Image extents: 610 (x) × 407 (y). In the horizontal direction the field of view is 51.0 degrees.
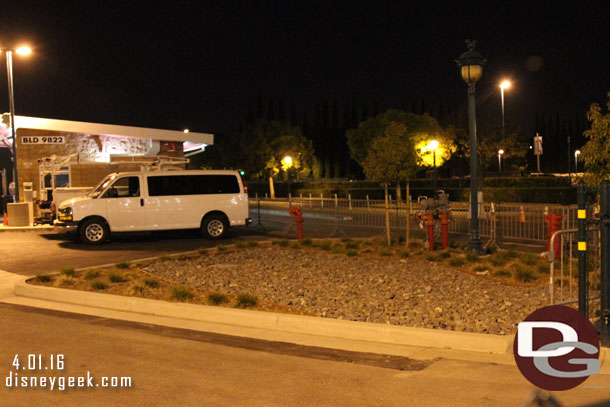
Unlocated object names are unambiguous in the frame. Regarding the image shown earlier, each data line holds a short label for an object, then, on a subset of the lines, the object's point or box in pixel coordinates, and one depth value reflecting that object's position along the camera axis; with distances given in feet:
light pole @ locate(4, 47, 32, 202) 84.07
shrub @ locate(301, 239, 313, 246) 56.80
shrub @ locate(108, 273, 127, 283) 40.01
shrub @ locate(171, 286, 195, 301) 34.01
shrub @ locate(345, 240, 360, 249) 54.44
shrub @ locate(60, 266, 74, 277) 42.67
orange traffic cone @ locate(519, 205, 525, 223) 62.33
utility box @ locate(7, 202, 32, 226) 85.40
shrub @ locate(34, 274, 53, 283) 41.14
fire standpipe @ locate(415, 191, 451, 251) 52.13
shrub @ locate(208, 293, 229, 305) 32.96
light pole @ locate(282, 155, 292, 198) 202.39
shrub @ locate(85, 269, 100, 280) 41.41
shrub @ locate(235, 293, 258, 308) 32.27
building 92.53
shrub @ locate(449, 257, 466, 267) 44.75
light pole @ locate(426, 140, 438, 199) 103.61
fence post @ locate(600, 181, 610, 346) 22.34
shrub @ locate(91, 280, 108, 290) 38.11
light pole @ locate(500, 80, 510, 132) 103.14
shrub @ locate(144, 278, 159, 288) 37.90
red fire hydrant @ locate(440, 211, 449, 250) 52.54
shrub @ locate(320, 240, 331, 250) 55.02
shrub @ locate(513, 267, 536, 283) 38.32
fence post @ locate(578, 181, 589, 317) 22.66
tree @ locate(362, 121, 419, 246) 54.34
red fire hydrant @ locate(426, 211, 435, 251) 51.48
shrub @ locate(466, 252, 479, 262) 45.85
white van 63.46
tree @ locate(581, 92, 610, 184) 33.22
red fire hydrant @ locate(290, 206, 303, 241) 62.13
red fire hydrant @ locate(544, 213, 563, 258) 48.24
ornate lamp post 48.49
